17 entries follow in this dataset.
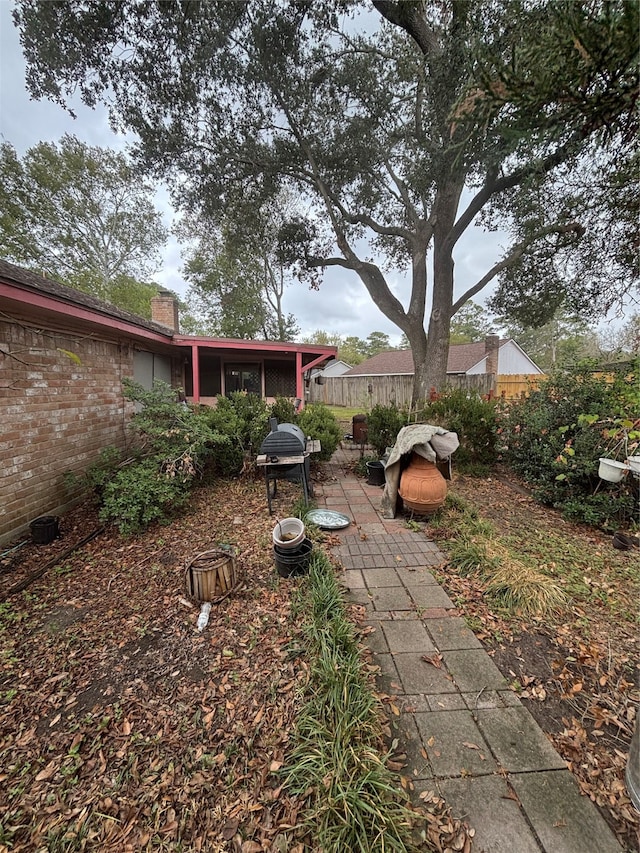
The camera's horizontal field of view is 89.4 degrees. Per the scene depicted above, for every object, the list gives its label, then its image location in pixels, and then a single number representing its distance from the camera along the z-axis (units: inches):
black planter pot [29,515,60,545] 130.9
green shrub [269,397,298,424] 218.7
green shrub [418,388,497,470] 213.0
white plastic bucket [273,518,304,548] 105.2
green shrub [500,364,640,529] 134.9
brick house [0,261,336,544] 129.0
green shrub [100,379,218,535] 136.2
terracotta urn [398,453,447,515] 137.6
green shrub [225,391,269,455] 194.5
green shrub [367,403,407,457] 217.5
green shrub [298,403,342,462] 202.8
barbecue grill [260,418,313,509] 152.5
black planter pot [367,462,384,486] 197.3
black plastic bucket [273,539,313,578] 105.3
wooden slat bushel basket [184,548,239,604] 94.9
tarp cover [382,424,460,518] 133.5
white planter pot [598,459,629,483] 108.9
